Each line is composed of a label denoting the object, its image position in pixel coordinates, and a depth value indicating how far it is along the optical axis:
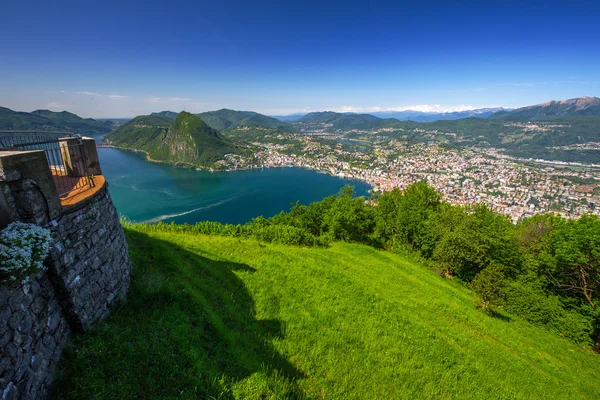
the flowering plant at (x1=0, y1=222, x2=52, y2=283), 3.37
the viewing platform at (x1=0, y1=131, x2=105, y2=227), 3.97
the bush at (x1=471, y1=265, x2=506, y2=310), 15.13
